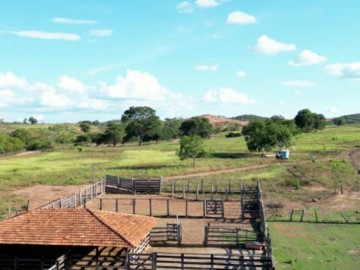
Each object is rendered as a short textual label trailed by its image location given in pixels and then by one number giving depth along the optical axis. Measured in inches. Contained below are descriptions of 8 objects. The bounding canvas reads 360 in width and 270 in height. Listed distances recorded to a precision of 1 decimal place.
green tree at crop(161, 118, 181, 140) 4733.3
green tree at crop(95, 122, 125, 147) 4298.5
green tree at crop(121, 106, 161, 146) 4395.2
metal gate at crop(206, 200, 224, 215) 1297.4
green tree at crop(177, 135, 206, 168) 2404.0
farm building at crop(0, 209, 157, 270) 797.2
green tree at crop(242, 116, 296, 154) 2845.7
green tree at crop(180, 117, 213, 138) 5014.8
